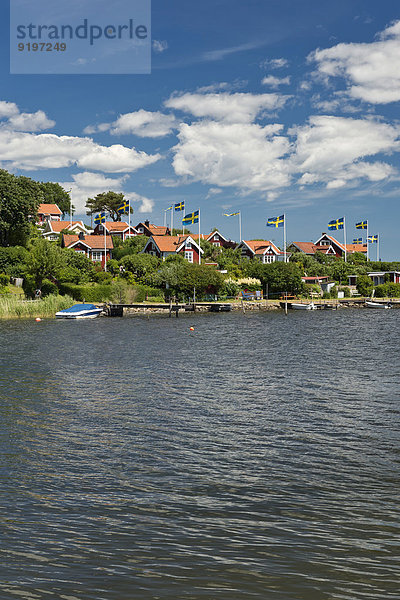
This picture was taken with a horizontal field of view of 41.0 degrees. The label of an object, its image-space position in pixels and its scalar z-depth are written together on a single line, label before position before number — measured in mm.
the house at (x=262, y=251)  137250
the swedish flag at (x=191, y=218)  109250
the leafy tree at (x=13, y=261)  97438
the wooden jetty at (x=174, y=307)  86688
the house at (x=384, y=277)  132625
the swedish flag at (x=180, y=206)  112312
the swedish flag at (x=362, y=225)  144088
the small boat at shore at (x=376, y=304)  109500
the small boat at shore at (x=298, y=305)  101312
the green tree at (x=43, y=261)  90062
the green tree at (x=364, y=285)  124812
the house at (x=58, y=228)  147250
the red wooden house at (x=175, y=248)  118625
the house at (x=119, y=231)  145750
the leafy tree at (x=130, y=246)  123000
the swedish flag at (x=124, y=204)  115388
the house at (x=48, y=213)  163750
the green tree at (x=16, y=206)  99375
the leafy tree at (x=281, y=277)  110688
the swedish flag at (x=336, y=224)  127756
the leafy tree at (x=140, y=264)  106125
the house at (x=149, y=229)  147250
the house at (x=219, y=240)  153375
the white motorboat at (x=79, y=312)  76000
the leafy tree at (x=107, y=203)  169250
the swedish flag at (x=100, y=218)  116688
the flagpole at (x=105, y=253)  113262
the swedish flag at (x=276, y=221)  110312
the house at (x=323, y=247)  151250
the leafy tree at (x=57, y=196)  181750
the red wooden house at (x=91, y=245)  119219
